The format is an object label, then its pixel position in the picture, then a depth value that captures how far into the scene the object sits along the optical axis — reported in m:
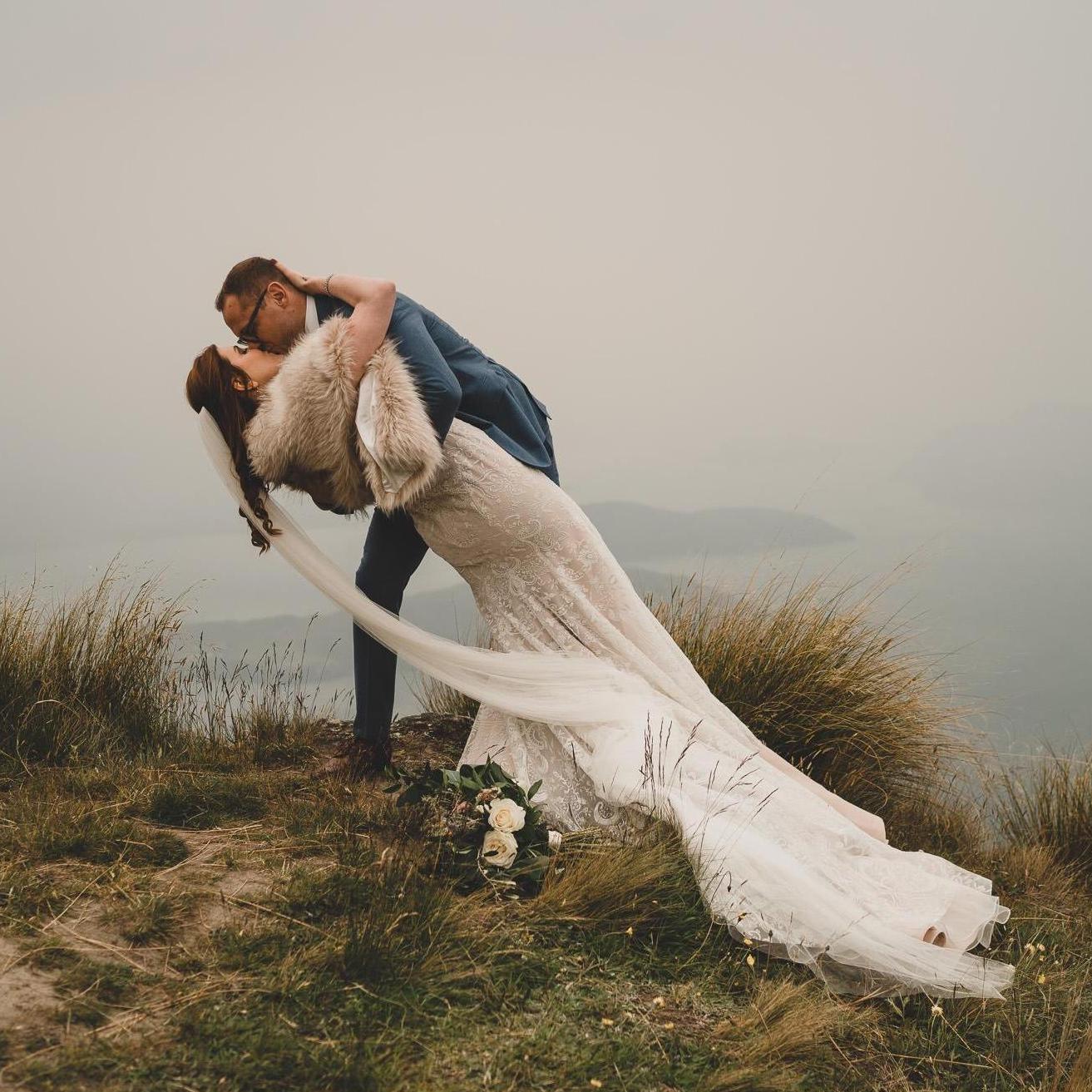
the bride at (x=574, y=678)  3.69
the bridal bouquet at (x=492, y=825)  3.73
